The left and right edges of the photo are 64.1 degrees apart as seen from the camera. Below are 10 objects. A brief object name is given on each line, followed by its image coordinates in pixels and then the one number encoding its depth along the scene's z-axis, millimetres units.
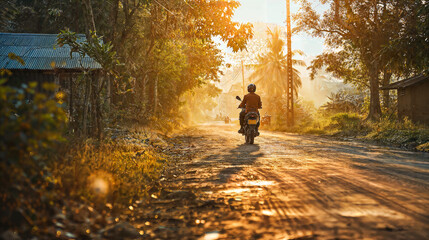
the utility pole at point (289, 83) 26114
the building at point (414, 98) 20547
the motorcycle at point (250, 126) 11742
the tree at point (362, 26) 21109
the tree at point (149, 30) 11906
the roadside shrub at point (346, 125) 17417
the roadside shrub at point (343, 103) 37312
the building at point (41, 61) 15805
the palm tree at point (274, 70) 52406
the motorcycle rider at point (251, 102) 12188
